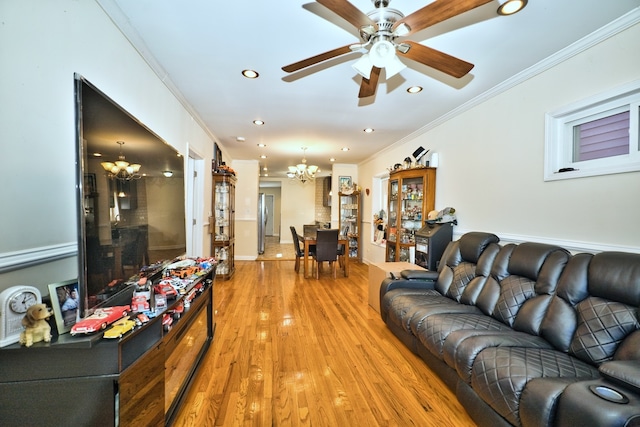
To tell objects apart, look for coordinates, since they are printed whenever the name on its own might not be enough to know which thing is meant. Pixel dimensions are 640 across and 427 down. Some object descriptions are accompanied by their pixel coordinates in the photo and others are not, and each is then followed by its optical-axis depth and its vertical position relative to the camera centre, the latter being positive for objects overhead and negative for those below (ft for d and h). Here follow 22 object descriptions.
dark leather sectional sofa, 3.57 -2.54
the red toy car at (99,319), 3.20 -1.50
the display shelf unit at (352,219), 22.22 -1.06
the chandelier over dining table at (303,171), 18.58 +2.56
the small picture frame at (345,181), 23.22 +2.24
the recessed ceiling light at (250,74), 7.97 +4.05
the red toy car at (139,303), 4.18 -1.57
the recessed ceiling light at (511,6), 5.07 +3.95
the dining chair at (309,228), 24.58 -2.07
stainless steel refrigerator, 25.03 -2.07
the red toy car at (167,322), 4.61 -2.07
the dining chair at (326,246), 15.69 -2.41
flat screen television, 3.37 +0.15
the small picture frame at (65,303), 3.23 -1.27
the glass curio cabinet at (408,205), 12.66 +0.08
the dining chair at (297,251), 17.30 -3.00
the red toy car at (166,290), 4.99 -1.63
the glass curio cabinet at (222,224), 15.19 -1.08
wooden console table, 2.95 -2.12
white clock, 2.91 -1.19
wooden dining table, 16.43 -2.60
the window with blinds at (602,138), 6.15 +1.74
